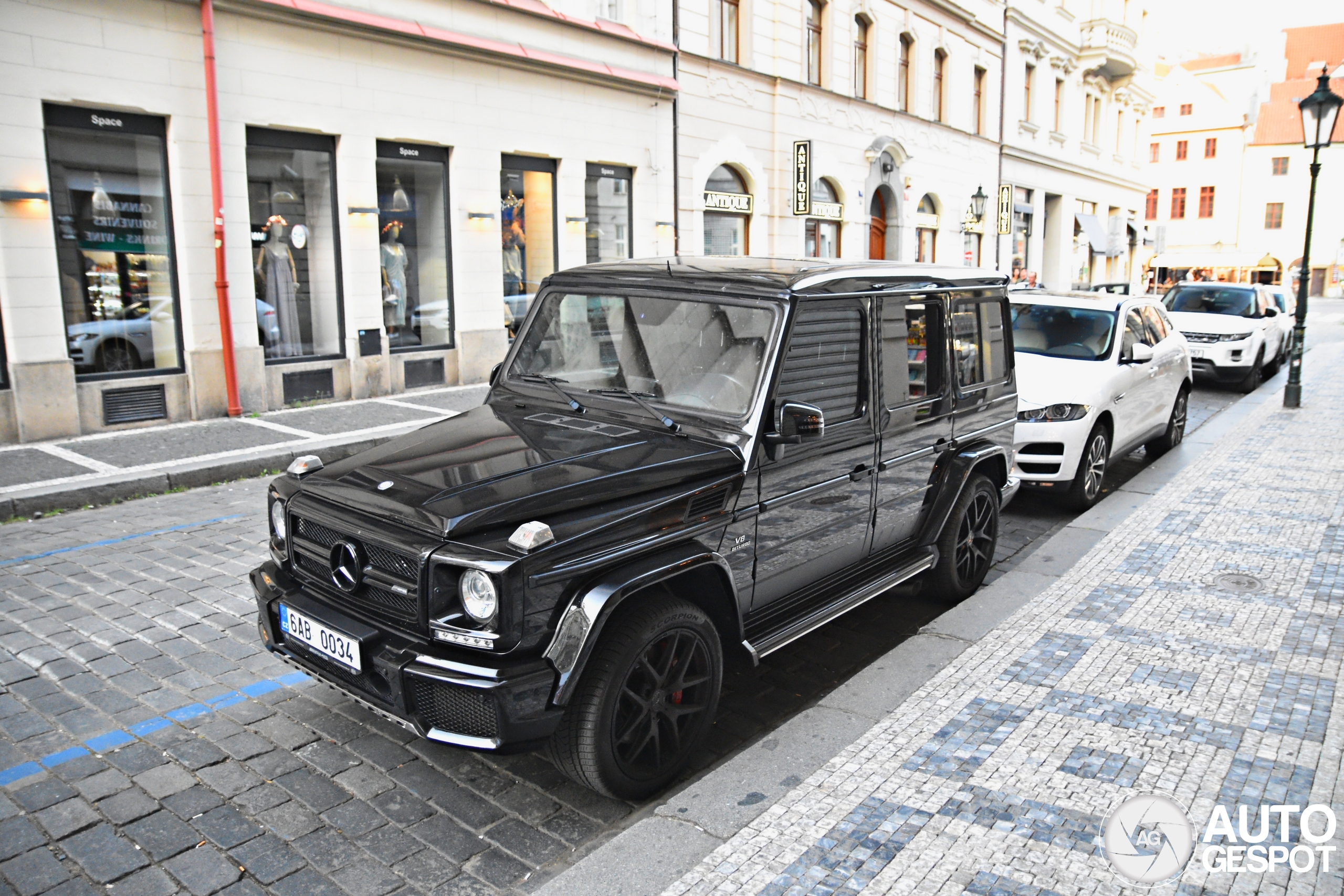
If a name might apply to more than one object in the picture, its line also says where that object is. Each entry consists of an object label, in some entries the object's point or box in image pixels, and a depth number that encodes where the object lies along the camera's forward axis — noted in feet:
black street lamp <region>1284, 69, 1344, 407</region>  42.75
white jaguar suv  26.84
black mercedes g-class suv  10.65
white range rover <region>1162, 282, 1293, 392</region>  53.42
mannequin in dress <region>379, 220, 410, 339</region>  47.32
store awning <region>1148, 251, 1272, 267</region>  232.53
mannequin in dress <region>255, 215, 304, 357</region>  42.27
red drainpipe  38.19
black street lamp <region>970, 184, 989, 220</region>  91.50
